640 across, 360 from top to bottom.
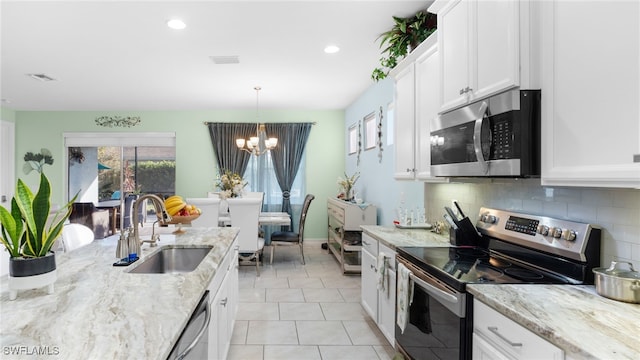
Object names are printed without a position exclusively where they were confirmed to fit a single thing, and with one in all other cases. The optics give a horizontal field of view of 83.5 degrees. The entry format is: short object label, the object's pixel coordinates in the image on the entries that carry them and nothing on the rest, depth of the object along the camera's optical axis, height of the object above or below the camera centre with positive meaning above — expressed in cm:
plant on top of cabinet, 286 +124
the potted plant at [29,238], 122 -20
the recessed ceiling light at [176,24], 303 +135
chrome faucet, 190 -21
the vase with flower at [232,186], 555 -7
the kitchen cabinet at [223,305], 181 -75
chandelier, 544 +59
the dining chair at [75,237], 237 -38
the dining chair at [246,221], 475 -53
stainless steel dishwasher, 110 -54
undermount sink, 227 -50
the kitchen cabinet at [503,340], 112 -55
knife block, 229 -34
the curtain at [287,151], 688 +59
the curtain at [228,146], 685 +68
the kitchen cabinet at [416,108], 253 +57
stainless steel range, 153 -43
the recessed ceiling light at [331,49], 364 +137
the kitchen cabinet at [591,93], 113 +32
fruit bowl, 257 -27
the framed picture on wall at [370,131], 516 +76
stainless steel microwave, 154 +22
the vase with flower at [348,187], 573 -8
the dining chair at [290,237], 523 -82
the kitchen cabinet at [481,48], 155 +68
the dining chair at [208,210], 446 -36
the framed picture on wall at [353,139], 607 +76
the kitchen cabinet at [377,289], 251 -85
